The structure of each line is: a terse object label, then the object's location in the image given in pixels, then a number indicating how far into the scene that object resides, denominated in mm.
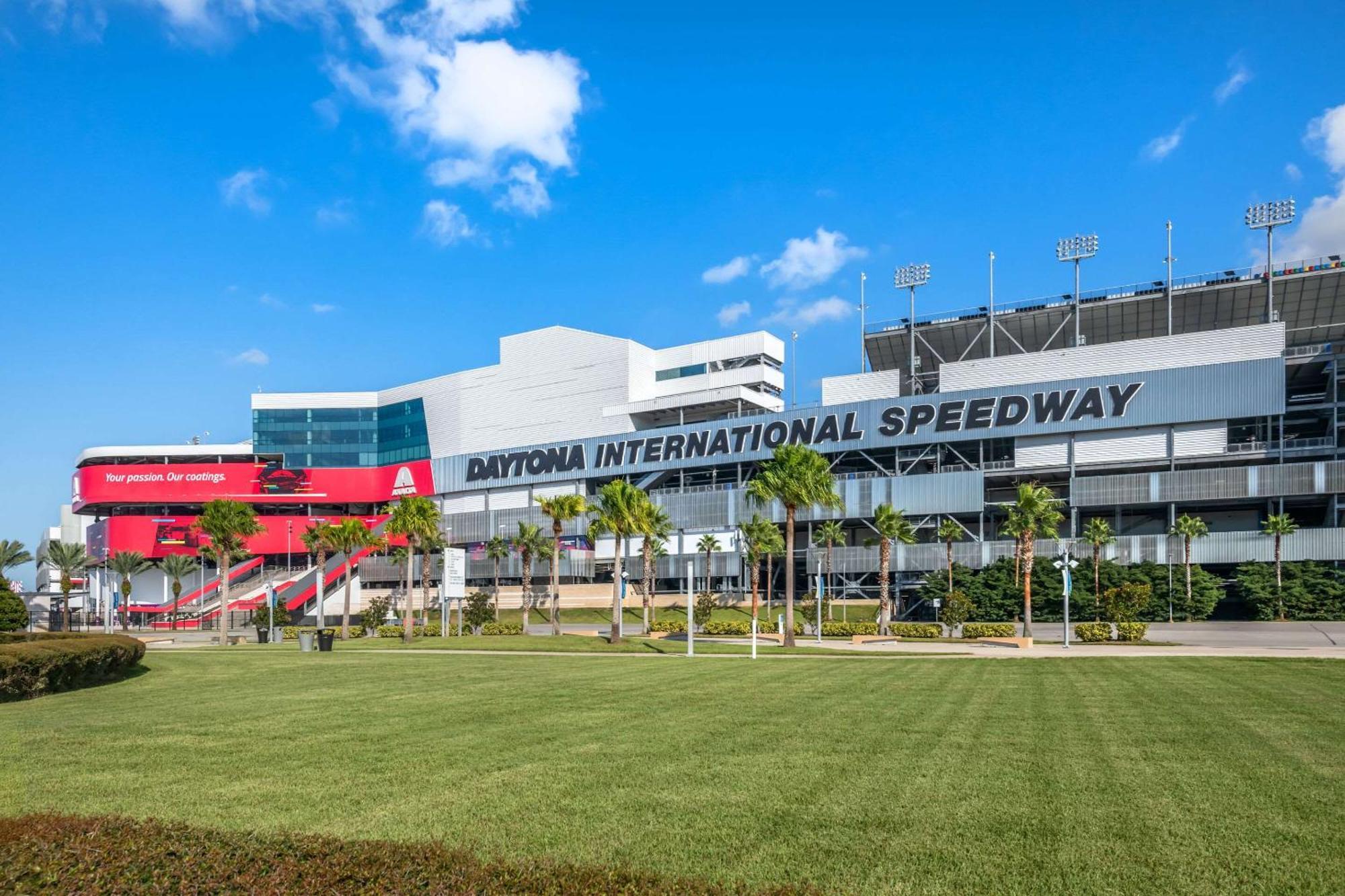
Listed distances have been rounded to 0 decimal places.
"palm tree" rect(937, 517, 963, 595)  75625
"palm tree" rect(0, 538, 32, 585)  83062
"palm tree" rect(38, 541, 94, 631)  99375
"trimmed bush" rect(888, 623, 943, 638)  56688
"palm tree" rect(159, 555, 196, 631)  106375
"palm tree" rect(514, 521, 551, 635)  74288
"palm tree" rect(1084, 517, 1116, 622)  69312
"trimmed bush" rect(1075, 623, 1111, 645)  50688
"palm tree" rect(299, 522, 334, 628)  64875
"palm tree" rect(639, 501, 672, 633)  70750
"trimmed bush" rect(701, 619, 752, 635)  56969
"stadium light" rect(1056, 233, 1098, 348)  88438
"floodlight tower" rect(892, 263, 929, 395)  96688
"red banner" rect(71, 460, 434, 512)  116625
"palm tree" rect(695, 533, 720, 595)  85125
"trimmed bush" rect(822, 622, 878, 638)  59219
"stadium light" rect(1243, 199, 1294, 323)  80312
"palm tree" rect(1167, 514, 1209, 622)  68125
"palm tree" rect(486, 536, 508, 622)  90188
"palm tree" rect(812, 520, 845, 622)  78500
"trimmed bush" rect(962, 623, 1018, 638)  55031
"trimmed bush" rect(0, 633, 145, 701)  20688
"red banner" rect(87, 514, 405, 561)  113188
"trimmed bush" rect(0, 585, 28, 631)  29516
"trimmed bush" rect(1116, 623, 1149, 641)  48712
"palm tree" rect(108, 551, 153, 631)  100062
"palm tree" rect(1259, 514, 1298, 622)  65812
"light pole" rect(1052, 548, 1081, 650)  46028
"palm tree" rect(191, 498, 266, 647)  62469
